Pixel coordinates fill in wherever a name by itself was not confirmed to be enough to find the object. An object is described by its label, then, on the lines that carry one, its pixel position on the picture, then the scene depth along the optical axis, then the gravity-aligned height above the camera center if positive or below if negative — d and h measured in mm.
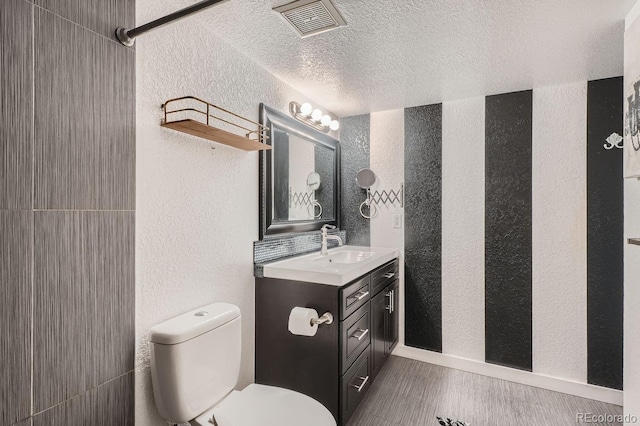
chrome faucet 2570 -206
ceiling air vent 1438 +921
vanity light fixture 2434 +764
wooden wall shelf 1396 +378
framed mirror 2152 +270
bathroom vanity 1772 -712
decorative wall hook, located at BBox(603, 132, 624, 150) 2162 +467
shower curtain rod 953 +636
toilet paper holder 1718 -567
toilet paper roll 1672 -562
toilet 1285 -722
